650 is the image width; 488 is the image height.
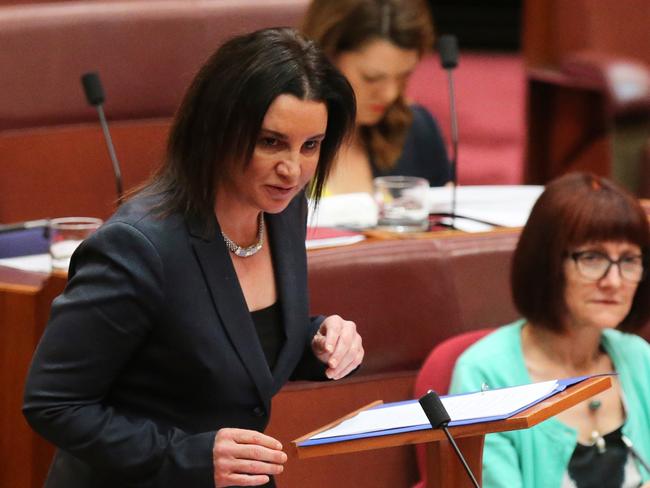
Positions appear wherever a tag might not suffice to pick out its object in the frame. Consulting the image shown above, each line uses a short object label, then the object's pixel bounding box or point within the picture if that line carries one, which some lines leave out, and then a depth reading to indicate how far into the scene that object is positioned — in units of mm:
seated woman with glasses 11207
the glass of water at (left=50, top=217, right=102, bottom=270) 11153
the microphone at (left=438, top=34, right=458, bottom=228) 11748
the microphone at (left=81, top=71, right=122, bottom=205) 11617
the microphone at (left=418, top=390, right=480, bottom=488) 10542
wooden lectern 10521
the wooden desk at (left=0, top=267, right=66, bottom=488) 11104
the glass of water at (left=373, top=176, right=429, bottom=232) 11579
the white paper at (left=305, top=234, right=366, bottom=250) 11372
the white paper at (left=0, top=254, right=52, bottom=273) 11283
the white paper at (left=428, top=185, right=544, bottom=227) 11721
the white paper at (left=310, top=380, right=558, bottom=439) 10564
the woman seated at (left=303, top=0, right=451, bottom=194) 11937
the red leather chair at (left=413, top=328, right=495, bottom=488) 11270
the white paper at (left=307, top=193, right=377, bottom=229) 11605
